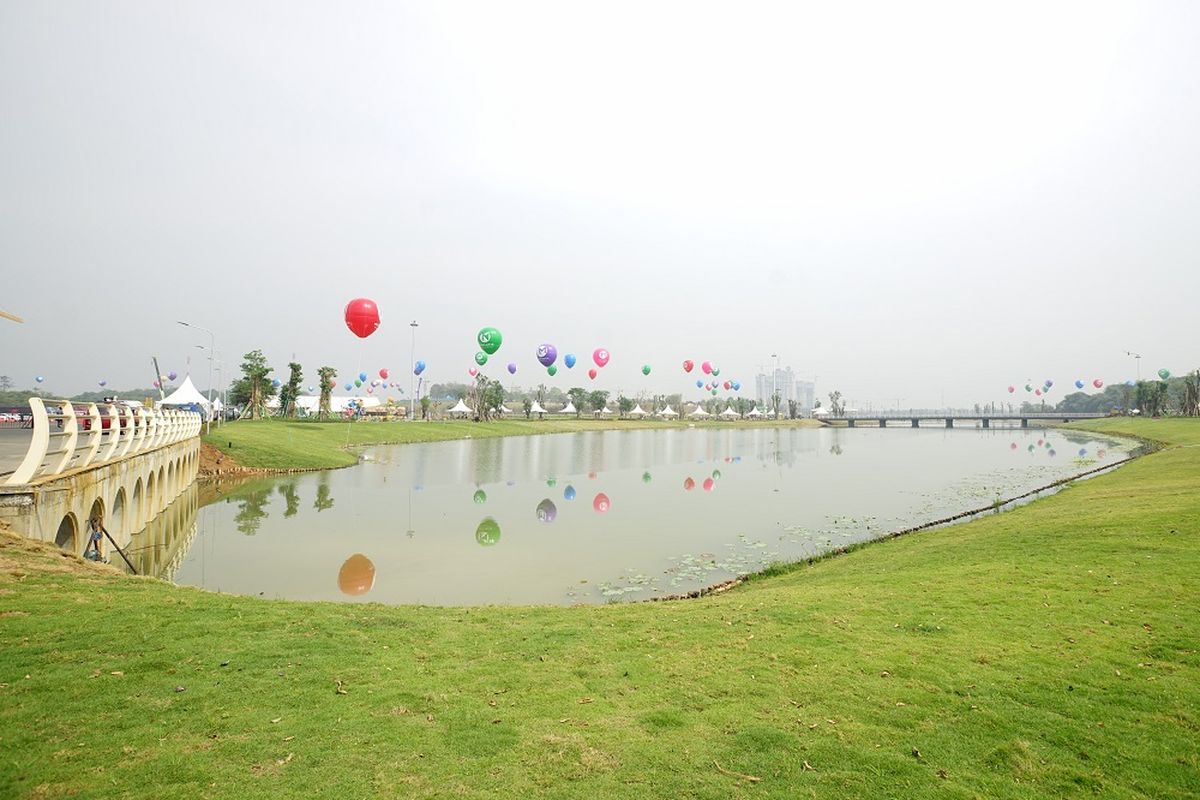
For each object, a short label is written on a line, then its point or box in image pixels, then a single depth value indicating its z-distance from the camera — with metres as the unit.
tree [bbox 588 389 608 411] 125.25
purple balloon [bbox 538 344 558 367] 45.47
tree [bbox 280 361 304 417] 67.06
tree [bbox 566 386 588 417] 127.44
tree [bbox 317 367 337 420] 71.19
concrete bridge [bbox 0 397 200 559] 10.13
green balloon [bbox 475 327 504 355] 35.78
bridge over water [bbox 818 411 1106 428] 115.94
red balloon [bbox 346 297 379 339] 27.36
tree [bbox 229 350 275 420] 62.34
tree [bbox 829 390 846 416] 154.62
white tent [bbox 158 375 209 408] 52.89
